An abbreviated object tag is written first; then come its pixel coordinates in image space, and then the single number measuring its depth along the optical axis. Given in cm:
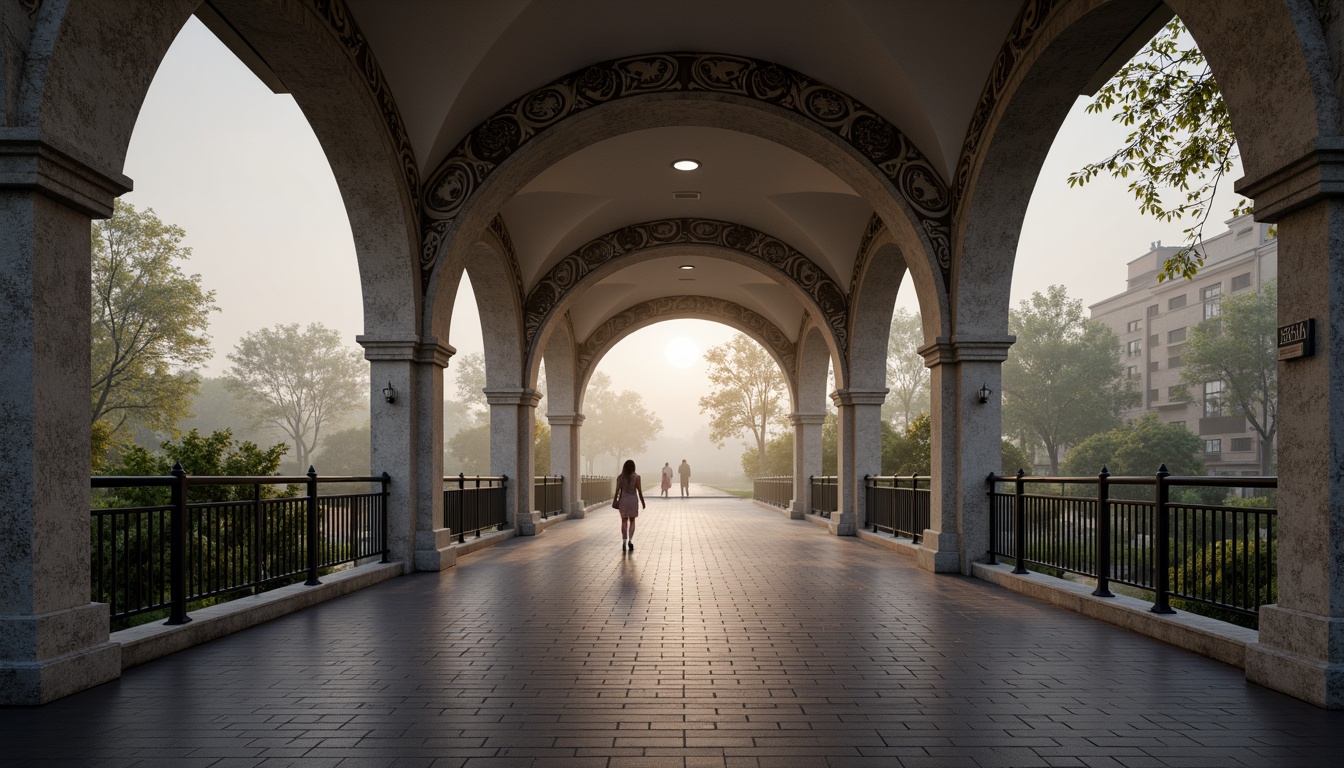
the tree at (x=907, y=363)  5741
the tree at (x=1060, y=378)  5322
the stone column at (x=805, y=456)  2120
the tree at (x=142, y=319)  3139
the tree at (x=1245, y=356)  3950
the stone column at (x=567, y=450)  2219
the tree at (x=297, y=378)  5706
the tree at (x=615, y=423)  8708
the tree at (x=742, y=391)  4334
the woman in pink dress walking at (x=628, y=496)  1252
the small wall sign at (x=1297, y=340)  459
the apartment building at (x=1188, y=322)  4512
